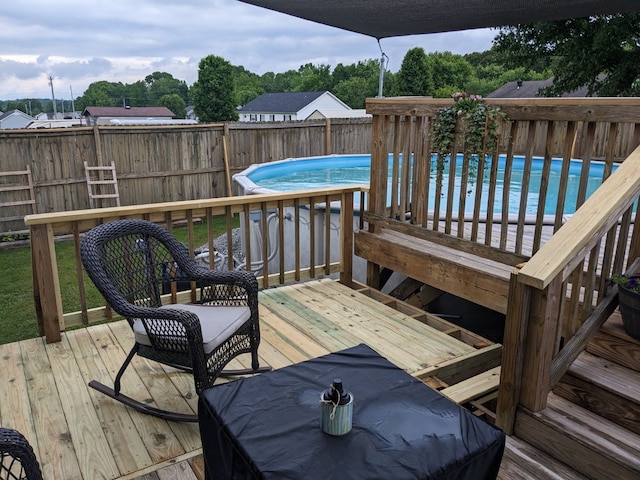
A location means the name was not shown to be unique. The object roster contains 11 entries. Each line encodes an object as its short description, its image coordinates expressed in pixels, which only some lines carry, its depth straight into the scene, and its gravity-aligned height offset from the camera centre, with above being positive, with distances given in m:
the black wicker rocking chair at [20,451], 1.40 -0.95
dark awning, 4.14 +0.85
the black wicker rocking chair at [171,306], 2.34 -1.00
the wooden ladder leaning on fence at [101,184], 8.64 -1.29
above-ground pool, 8.03 -1.25
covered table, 1.37 -0.94
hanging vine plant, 3.30 -0.13
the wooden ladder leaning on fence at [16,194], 8.22 -1.42
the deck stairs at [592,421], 2.01 -1.31
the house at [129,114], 38.31 -0.51
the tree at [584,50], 10.21 +1.34
